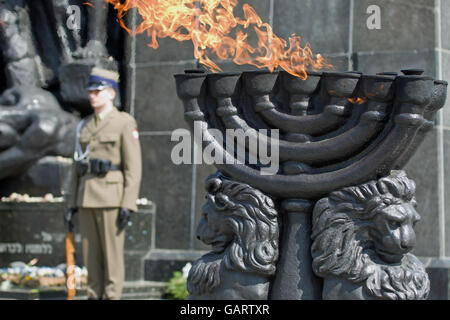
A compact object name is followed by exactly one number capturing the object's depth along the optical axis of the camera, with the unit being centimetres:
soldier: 682
